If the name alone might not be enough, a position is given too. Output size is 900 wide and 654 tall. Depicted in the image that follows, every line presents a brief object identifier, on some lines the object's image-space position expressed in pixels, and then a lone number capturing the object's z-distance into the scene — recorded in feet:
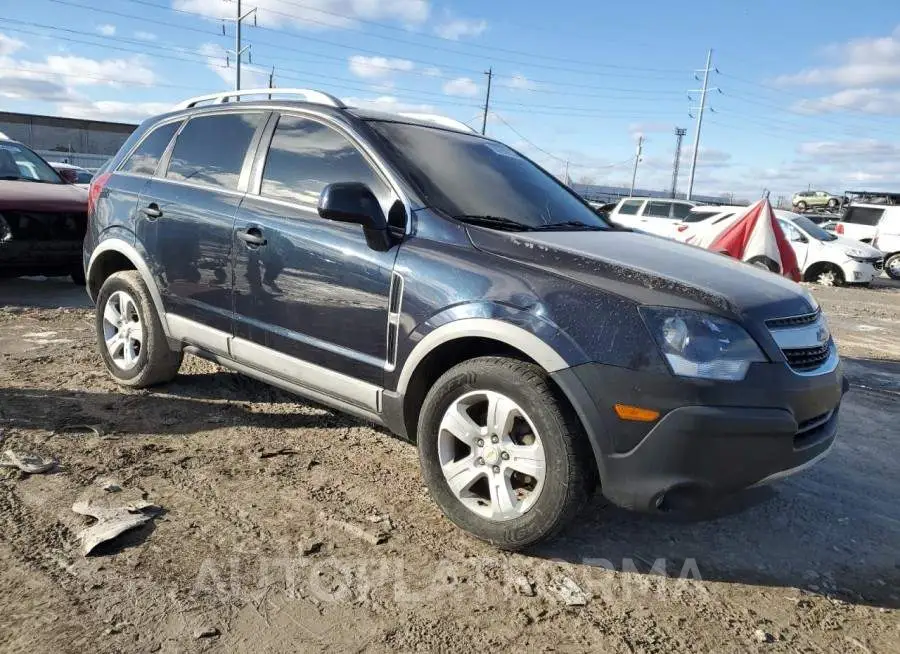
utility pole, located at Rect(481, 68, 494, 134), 186.39
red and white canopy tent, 32.37
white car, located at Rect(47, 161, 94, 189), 63.16
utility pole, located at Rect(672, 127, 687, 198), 248.32
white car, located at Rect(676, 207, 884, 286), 49.39
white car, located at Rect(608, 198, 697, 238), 53.31
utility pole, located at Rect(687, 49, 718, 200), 148.97
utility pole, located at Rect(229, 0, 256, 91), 138.72
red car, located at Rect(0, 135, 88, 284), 24.06
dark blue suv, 8.18
